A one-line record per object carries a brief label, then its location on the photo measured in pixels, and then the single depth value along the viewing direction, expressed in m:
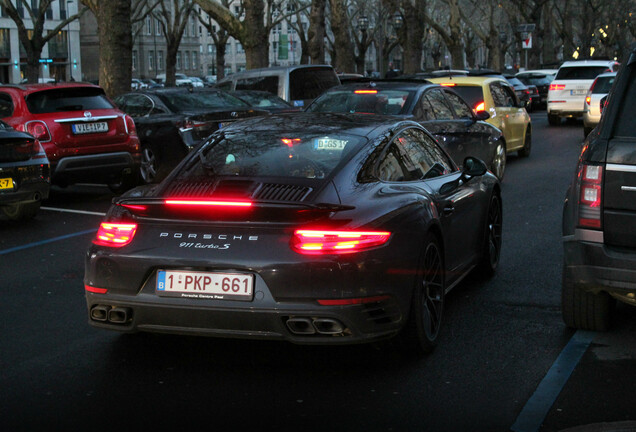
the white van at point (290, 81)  19.69
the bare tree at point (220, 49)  61.78
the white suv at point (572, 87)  27.98
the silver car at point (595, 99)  22.59
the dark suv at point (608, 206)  5.46
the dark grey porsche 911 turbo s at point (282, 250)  5.02
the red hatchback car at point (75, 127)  13.29
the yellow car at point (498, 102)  16.80
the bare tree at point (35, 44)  42.62
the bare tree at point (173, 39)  56.16
